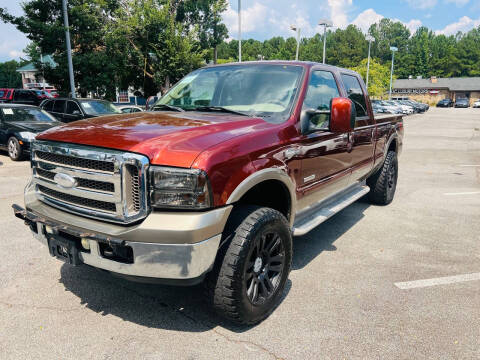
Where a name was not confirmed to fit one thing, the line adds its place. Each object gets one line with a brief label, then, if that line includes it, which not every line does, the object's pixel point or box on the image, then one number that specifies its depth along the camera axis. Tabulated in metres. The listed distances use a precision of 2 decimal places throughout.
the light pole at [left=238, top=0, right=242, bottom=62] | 27.06
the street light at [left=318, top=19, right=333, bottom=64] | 31.62
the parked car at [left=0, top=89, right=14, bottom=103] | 25.17
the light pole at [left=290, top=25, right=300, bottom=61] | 32.19
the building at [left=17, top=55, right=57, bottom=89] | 56.97
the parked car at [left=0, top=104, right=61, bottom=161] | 9.89
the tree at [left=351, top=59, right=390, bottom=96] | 64.52
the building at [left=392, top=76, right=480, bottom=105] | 92.25
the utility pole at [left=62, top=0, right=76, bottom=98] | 17.12
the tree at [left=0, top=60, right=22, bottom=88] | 93.56
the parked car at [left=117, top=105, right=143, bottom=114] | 17.64
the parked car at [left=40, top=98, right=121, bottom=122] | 12.92
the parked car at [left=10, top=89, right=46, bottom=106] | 24.81
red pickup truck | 2.36
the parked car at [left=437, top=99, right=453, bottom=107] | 77.69
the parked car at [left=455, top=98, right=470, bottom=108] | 72.31
